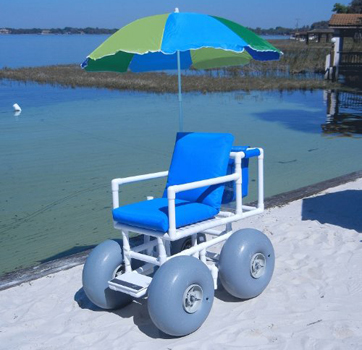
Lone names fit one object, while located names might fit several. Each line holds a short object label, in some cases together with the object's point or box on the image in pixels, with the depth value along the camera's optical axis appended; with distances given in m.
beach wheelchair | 3.58
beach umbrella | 3.92
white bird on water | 18.03
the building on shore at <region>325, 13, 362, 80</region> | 22.80
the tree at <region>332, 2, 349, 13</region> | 69.25
